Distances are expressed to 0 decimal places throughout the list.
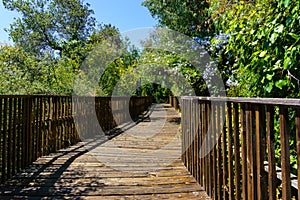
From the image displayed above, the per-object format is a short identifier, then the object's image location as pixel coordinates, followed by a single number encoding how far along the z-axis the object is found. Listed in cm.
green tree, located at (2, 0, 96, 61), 1800
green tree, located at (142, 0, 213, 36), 879
